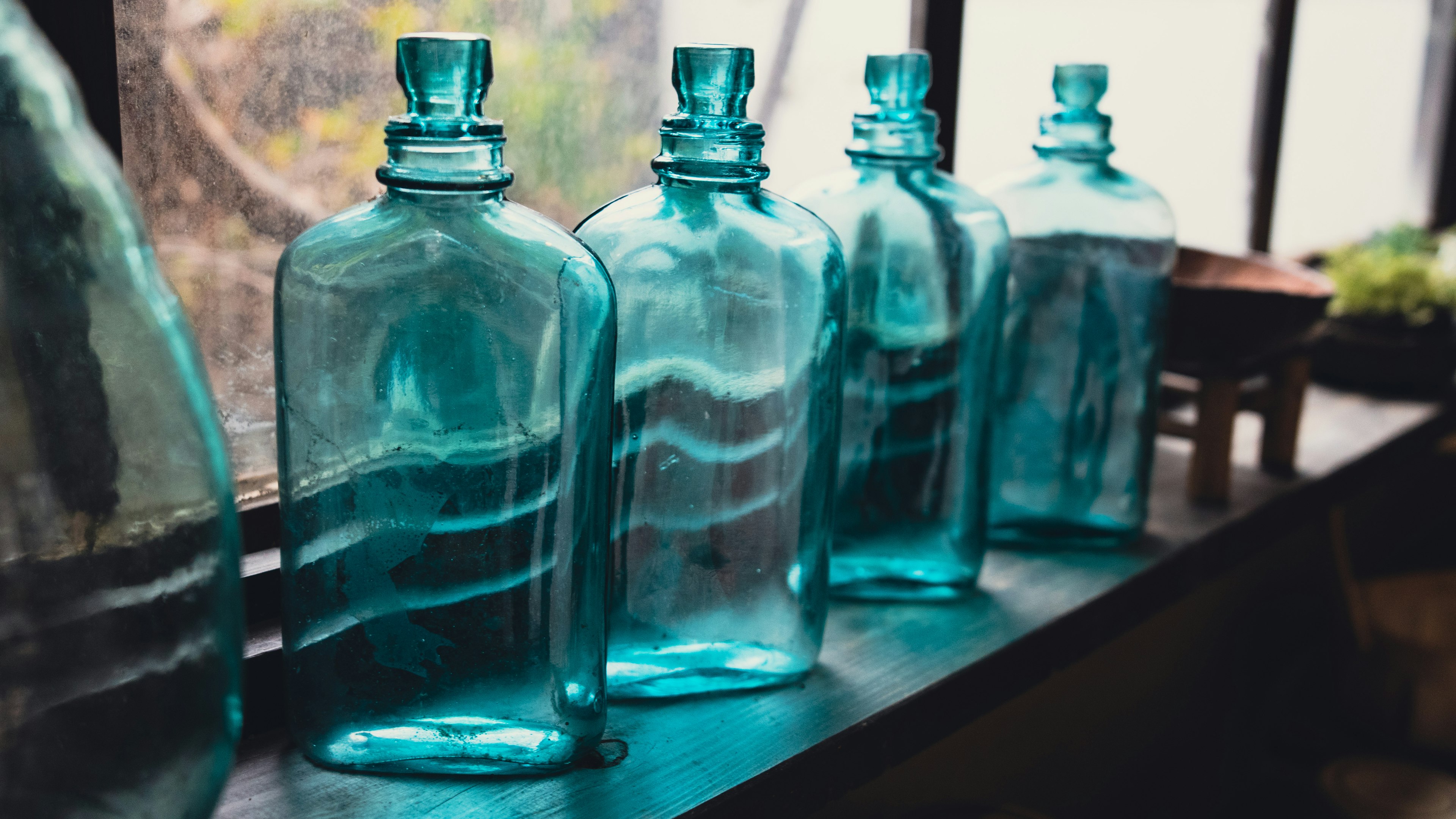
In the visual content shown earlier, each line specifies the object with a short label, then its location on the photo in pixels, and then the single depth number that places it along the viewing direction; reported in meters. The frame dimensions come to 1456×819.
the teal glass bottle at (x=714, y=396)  0.50
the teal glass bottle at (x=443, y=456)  0.43
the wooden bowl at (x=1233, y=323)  0.86
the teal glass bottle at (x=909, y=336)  0.63
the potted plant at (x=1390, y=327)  1.33
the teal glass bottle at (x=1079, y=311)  0.74
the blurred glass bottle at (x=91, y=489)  0.29
